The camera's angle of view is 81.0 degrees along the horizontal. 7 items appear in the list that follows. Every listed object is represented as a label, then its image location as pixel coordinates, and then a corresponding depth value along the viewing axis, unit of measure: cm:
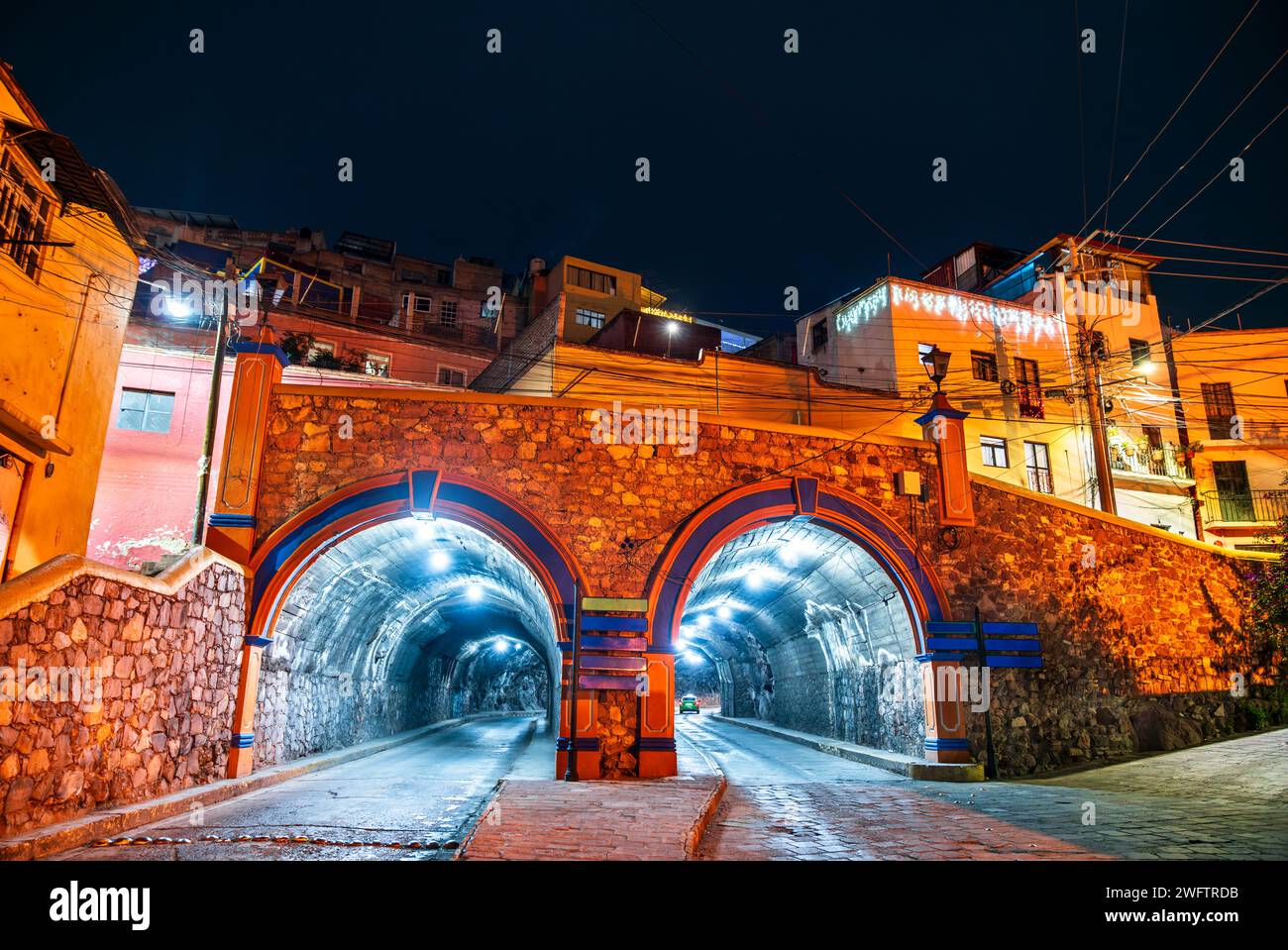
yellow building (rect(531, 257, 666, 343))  3269
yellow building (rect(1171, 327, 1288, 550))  2997
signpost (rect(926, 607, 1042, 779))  1240
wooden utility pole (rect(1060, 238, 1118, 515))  1903
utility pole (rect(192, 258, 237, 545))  1368
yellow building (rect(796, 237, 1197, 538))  2650
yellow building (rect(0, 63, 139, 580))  1348
